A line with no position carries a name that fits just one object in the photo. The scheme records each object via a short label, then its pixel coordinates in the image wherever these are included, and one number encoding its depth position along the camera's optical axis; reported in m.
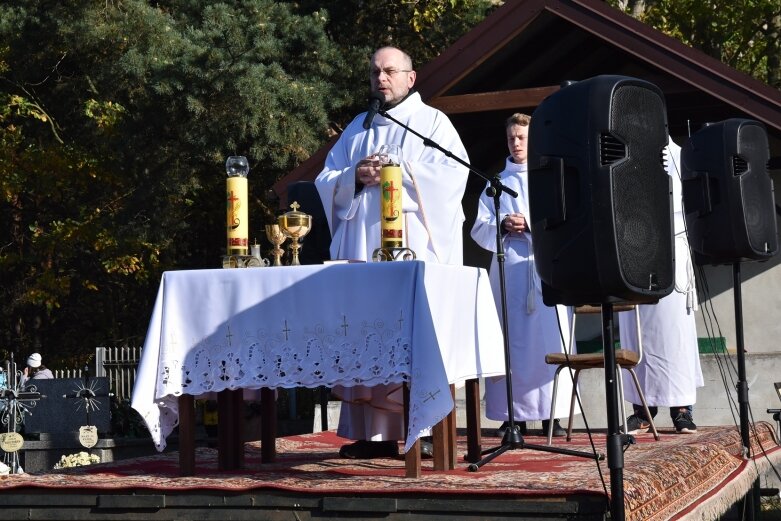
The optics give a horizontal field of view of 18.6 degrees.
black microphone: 11.29
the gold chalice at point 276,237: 11.91
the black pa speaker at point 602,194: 9.03
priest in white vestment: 12.37
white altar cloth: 10.38
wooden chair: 14.40
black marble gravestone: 23.08
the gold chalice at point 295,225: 11.66
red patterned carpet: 9.61
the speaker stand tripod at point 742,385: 14.03
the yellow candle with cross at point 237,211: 11.52
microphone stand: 11.64
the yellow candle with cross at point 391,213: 11.21
